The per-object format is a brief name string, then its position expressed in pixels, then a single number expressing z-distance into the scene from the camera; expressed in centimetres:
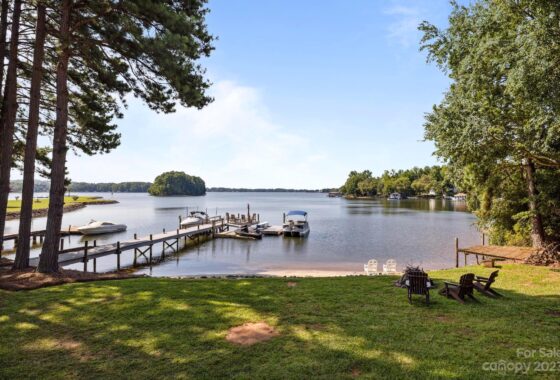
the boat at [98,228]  3990
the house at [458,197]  14085
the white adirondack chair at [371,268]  1935
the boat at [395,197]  15152
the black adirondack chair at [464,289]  924
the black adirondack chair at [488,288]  985
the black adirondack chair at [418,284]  888
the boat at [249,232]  3716
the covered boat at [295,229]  3847
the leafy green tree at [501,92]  898
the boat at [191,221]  4494
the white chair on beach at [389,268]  1886
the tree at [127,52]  1110
